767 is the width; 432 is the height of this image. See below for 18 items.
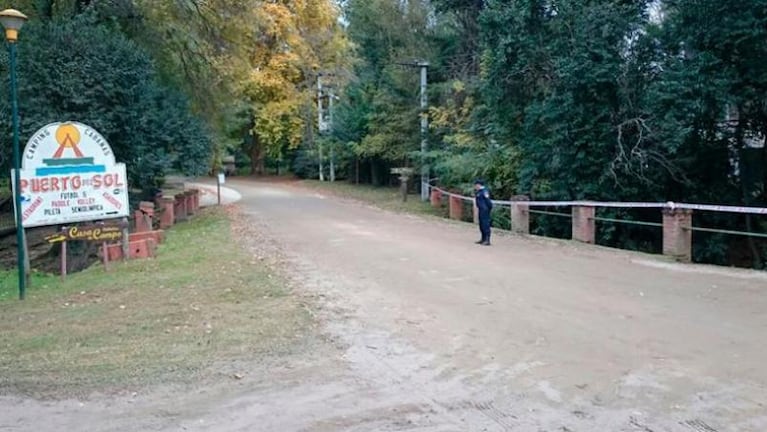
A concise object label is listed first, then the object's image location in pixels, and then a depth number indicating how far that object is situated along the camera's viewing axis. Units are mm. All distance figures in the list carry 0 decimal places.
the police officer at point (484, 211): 13625
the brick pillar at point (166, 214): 20339
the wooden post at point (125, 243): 12753
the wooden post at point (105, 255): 12112
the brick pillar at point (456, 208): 21500
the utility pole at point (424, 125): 26188
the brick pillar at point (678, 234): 11556
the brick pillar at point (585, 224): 14117
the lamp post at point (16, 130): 9727
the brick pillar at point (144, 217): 16328
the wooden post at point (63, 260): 11588
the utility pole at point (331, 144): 41275
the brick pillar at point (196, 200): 25631
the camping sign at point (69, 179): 11039
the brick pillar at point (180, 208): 22109
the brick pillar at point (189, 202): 23703
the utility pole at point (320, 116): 44509
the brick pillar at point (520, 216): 16062
